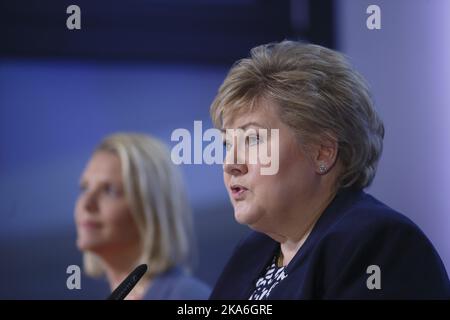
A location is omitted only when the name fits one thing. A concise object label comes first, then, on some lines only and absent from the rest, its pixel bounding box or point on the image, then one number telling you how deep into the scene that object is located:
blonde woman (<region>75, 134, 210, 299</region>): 4.66
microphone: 4.08
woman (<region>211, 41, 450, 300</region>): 3.88
